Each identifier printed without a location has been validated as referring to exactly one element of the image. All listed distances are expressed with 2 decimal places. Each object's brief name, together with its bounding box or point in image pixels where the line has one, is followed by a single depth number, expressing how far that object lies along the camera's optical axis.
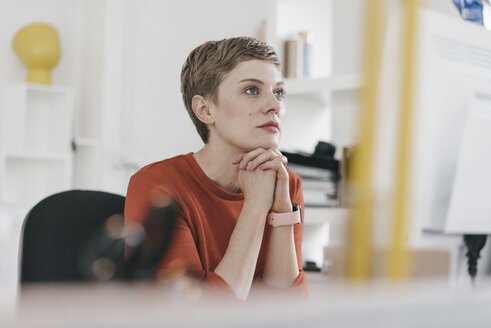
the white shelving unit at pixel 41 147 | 3.09
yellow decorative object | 3.07
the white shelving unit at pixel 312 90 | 1.90
